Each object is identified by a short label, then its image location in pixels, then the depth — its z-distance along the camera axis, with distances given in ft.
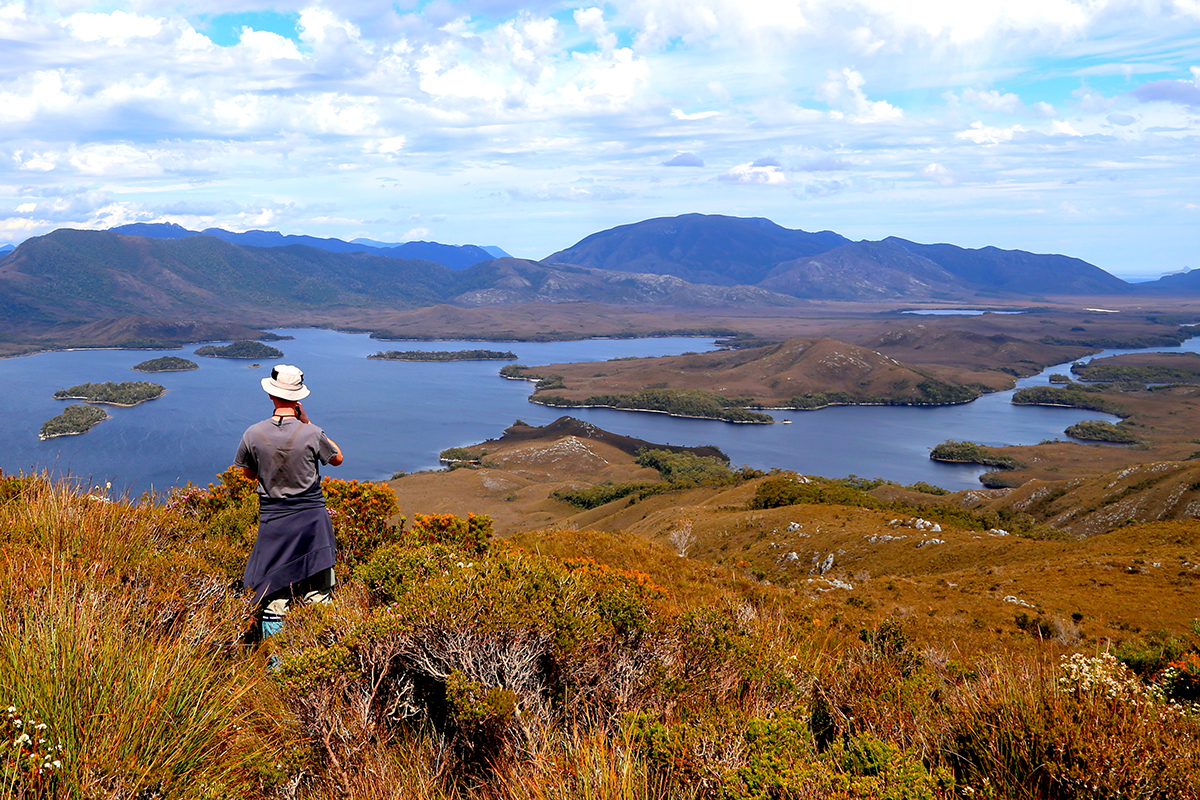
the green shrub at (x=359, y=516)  31.55
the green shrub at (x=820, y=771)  11.63
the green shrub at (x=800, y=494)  130.00
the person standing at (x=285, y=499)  19.35
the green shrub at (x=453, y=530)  31.94
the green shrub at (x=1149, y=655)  25.90
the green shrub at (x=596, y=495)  245.65
